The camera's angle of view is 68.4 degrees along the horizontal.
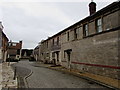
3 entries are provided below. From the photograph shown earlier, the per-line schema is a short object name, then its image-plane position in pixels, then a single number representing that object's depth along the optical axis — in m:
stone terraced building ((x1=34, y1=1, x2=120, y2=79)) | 8.09
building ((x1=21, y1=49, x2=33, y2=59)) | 48.40
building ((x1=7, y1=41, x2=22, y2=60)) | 39.13
